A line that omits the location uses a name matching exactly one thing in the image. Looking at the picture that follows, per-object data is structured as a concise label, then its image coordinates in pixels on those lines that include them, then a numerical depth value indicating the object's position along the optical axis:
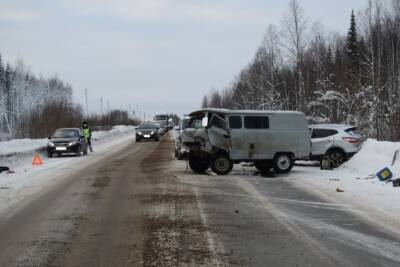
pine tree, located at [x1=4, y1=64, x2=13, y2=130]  100.64
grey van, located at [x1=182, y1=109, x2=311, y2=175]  17.31
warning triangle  22.78
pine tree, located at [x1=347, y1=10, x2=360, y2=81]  63.18
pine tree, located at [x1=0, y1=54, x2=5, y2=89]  105.16
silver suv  19.66
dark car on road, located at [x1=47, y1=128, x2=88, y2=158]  28.14
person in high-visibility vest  31.80
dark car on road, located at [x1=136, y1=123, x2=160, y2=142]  47.41
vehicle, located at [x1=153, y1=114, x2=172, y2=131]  73.00
